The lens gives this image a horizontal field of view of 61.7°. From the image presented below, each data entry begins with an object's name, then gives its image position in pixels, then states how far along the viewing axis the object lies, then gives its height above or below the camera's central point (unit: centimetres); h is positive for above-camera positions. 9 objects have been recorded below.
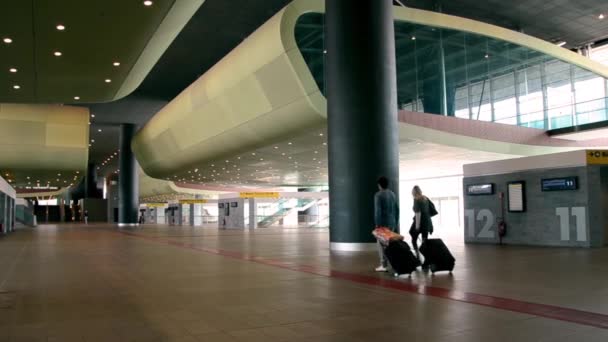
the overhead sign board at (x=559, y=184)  1464 +36
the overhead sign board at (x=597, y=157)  1455 +110
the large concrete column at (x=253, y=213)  4384 -99
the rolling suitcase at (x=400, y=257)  861 -100
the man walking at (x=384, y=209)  963 -19
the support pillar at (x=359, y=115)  1455 +249
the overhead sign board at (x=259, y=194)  4531 +66
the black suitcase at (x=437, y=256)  899 -103
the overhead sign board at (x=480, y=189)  1705 +28
